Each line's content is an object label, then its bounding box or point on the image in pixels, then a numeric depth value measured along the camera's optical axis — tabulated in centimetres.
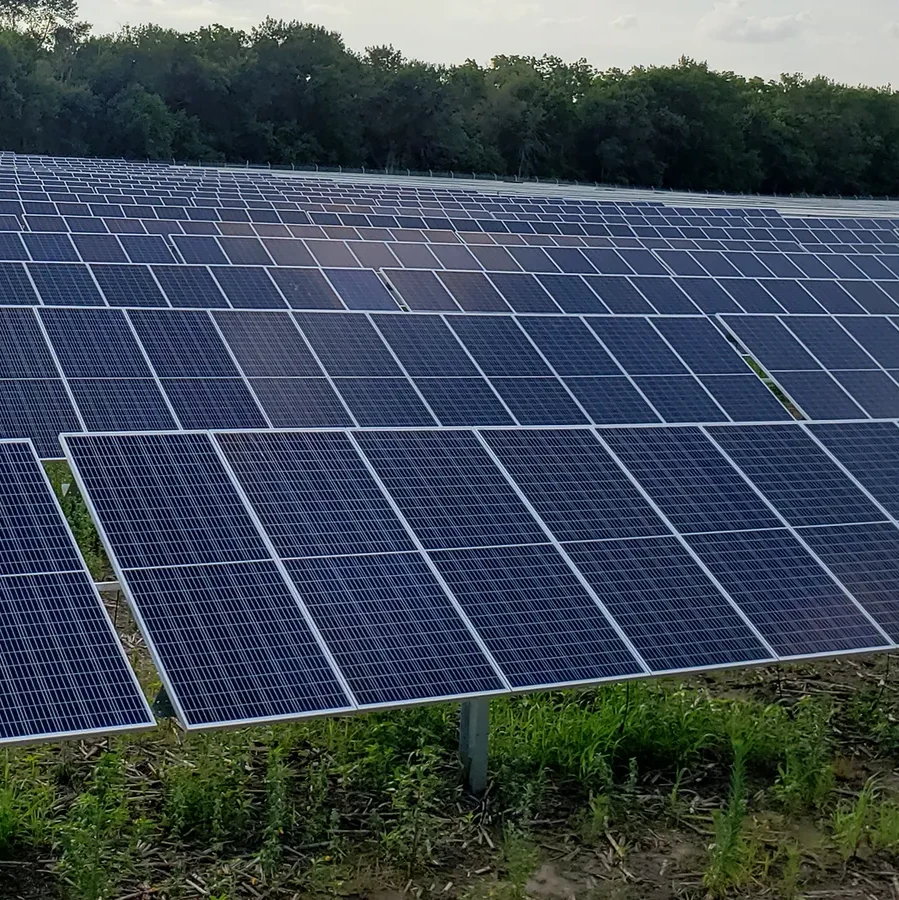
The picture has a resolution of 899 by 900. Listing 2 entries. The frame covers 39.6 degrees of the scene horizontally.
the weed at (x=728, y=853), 1016
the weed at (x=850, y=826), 1081
